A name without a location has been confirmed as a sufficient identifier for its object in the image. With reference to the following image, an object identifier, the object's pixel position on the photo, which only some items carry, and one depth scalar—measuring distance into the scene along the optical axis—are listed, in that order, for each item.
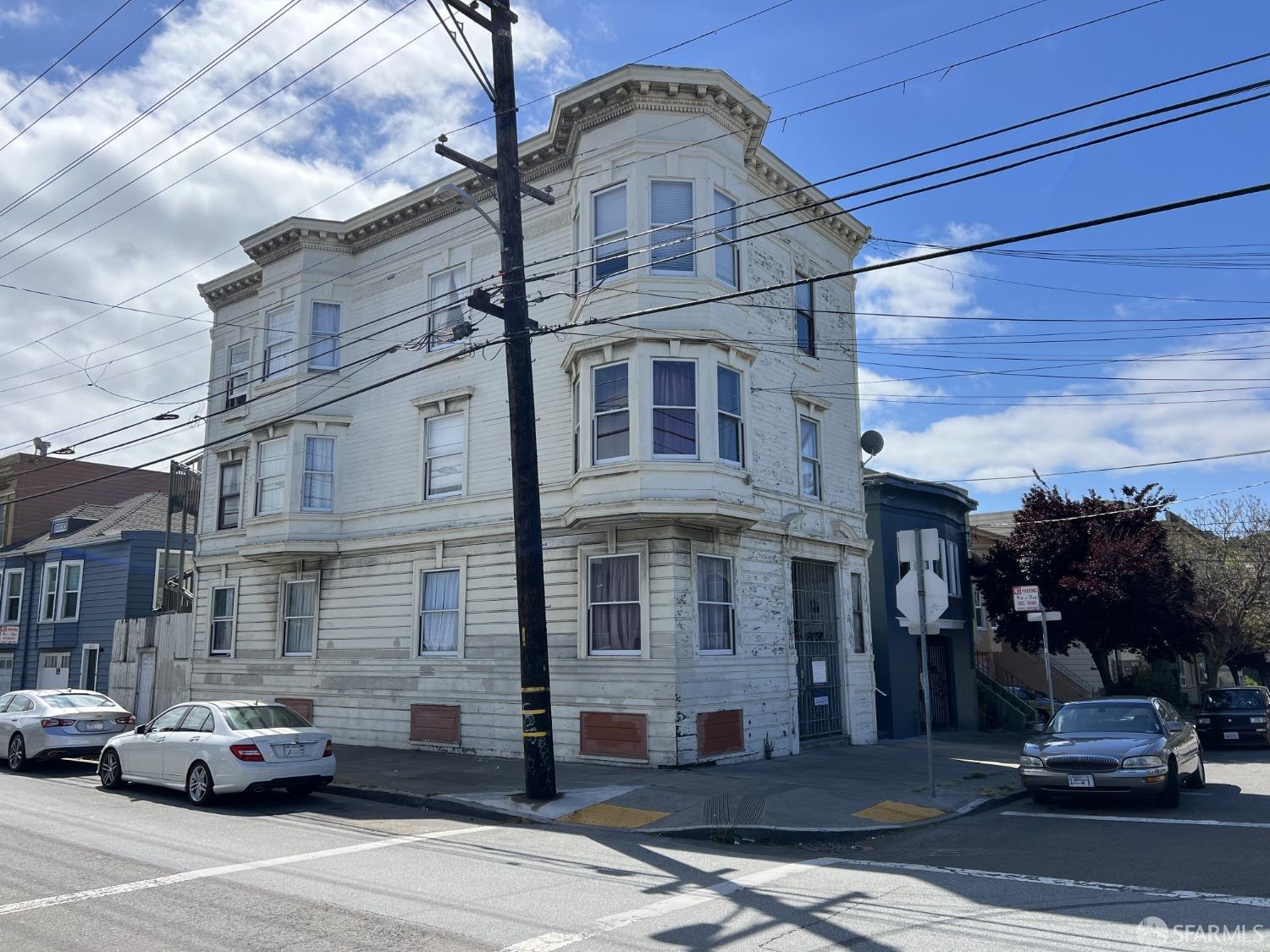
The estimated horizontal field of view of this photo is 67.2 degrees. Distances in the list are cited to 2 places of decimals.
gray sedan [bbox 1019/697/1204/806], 11.77
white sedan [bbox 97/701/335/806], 12.78
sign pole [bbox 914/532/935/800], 12.80
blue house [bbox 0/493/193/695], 29.94
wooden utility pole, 12.48
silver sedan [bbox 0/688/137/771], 17.20
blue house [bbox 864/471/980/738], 22.19
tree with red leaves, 23.69
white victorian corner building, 16.28
